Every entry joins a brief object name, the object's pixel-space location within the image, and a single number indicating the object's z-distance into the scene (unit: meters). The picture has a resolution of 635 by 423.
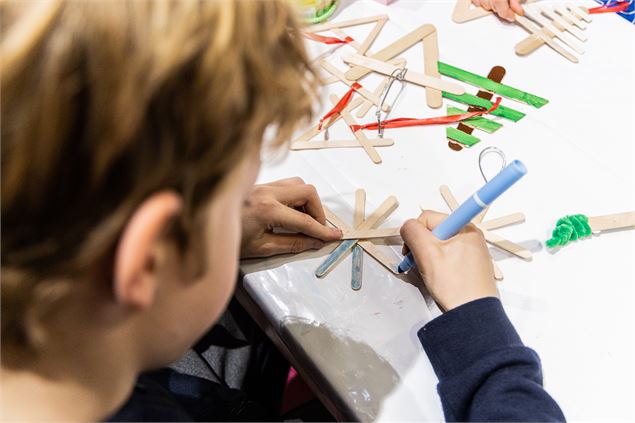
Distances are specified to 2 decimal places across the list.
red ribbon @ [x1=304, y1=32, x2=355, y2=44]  0.88
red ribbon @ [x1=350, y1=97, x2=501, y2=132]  0.79
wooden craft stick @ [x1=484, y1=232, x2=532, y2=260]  0.67
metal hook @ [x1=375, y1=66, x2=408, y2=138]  0.79
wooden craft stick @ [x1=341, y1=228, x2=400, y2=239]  0.68
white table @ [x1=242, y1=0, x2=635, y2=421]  0.58
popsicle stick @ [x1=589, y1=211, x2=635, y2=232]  0.70
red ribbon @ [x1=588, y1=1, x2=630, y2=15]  0.95
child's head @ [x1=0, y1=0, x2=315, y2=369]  0.27
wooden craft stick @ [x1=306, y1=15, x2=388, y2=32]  0.90
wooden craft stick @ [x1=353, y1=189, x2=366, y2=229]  0.69
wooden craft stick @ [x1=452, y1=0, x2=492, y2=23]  0.93
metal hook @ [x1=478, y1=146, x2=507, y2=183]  0.75
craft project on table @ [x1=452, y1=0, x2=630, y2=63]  0.89
